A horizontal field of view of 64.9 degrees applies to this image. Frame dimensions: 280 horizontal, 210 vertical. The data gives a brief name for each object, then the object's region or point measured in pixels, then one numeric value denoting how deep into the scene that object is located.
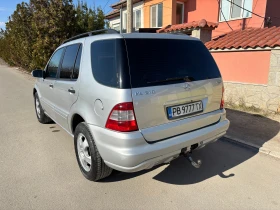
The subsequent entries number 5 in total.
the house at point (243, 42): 6.14
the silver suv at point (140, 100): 2.32
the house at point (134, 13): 15.79
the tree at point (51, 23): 12.68
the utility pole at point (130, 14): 7.35
